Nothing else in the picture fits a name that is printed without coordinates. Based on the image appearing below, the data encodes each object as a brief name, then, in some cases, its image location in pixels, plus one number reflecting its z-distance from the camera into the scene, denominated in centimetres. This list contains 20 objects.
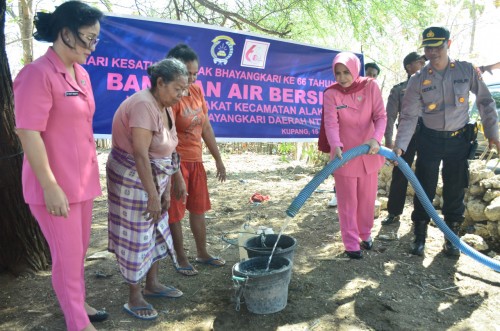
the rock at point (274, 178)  719
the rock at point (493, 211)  434
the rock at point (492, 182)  461
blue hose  296
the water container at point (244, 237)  332
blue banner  435
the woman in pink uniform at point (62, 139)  194
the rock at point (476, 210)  463
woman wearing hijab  351
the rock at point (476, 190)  477
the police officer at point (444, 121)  352
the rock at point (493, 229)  441
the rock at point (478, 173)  480
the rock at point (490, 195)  455
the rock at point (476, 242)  396
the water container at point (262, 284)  262
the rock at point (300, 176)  733
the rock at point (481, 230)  452
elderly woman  238
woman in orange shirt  303
